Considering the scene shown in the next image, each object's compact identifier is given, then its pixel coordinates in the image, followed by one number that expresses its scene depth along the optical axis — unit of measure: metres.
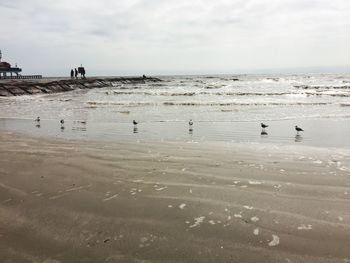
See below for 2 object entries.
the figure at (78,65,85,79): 69.38
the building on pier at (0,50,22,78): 79.06
